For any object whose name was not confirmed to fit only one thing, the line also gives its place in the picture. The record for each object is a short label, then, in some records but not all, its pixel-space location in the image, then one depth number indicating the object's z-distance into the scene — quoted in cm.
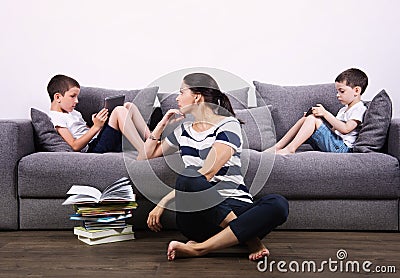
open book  277
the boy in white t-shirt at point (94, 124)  326
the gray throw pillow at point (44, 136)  332
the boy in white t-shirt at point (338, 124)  340
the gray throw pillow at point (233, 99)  367
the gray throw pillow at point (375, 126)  328
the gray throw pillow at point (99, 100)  371
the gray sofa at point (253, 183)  301
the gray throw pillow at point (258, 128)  349
